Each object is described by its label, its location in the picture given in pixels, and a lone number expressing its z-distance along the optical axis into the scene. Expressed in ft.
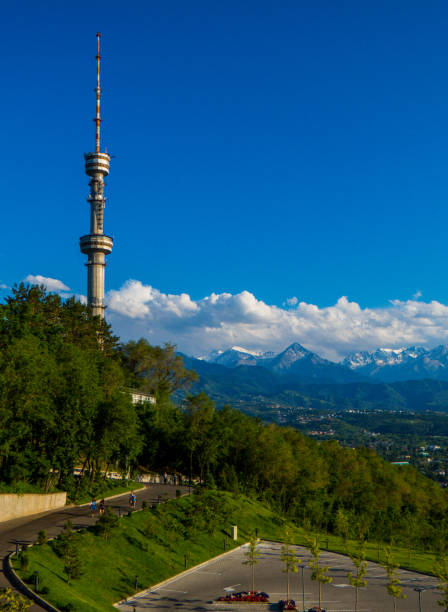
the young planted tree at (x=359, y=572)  126.72
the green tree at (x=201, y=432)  264.93
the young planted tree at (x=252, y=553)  144.22
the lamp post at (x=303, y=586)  130.62
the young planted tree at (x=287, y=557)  140.48
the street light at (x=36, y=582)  105.68
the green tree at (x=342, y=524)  228.02
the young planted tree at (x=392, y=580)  124.47
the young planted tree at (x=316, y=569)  130.52
